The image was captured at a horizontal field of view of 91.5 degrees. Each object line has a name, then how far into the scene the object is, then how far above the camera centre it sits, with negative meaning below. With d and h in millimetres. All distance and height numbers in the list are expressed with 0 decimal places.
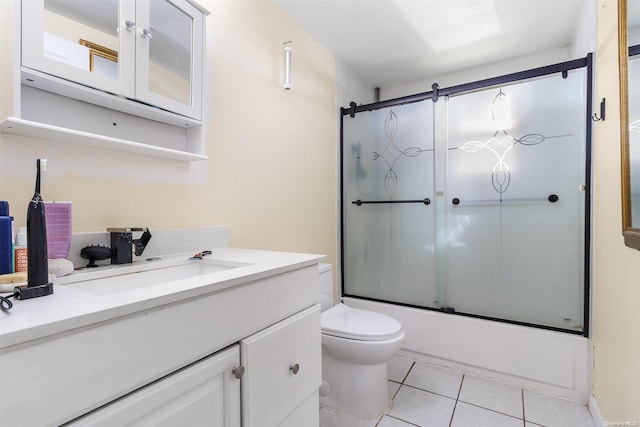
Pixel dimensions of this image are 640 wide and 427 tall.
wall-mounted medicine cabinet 876 +452
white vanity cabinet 498 -314
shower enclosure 1762 +101
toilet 1525 -765
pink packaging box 897 -47
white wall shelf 863 +237
